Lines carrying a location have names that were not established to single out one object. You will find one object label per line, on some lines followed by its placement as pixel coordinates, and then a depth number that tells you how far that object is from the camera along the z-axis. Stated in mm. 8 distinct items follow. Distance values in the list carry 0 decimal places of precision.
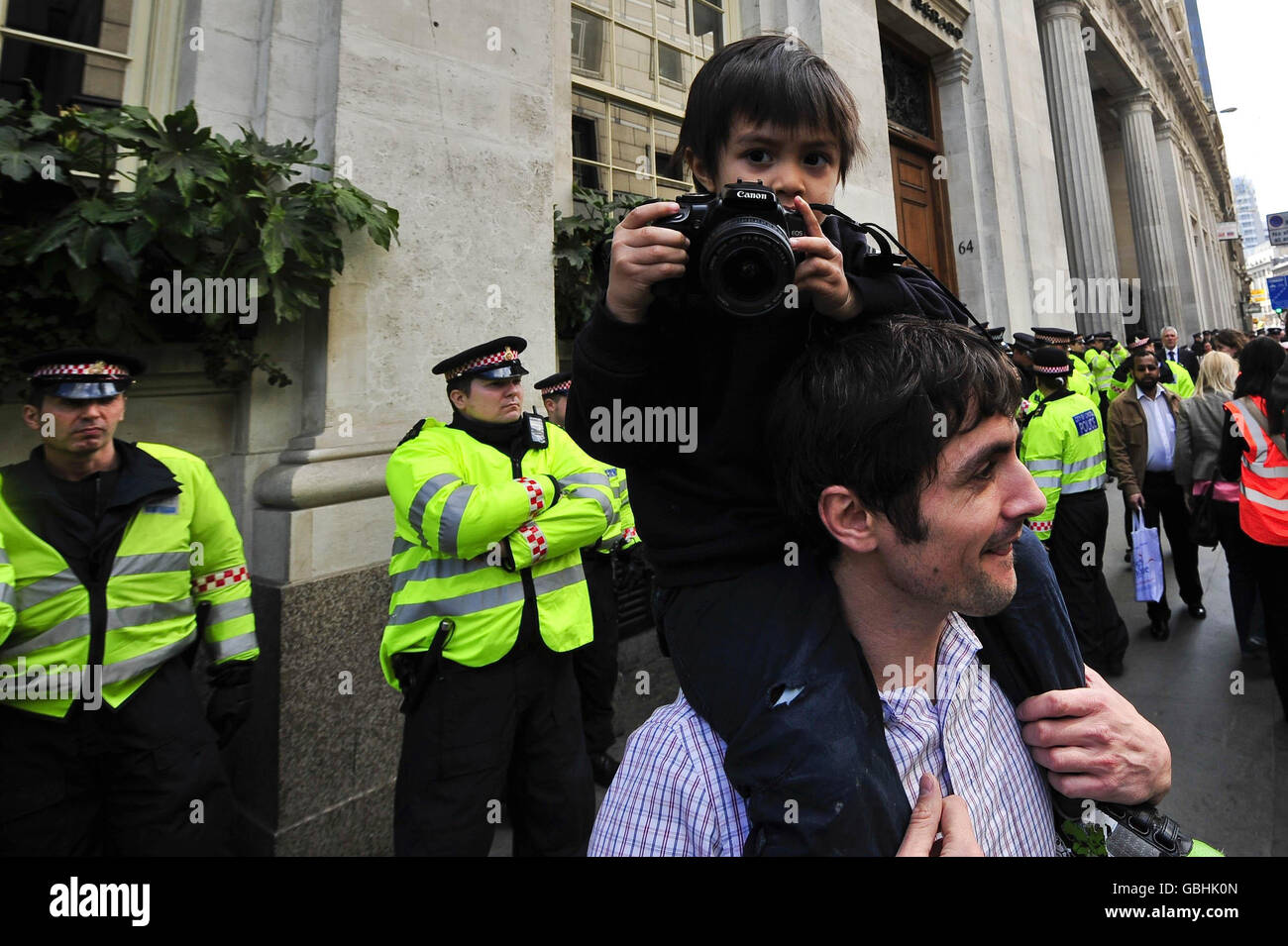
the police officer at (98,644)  2389
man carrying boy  1068
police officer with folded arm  2732
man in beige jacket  5859
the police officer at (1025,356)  5344
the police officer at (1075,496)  4832
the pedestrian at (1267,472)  3809
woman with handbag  4750
